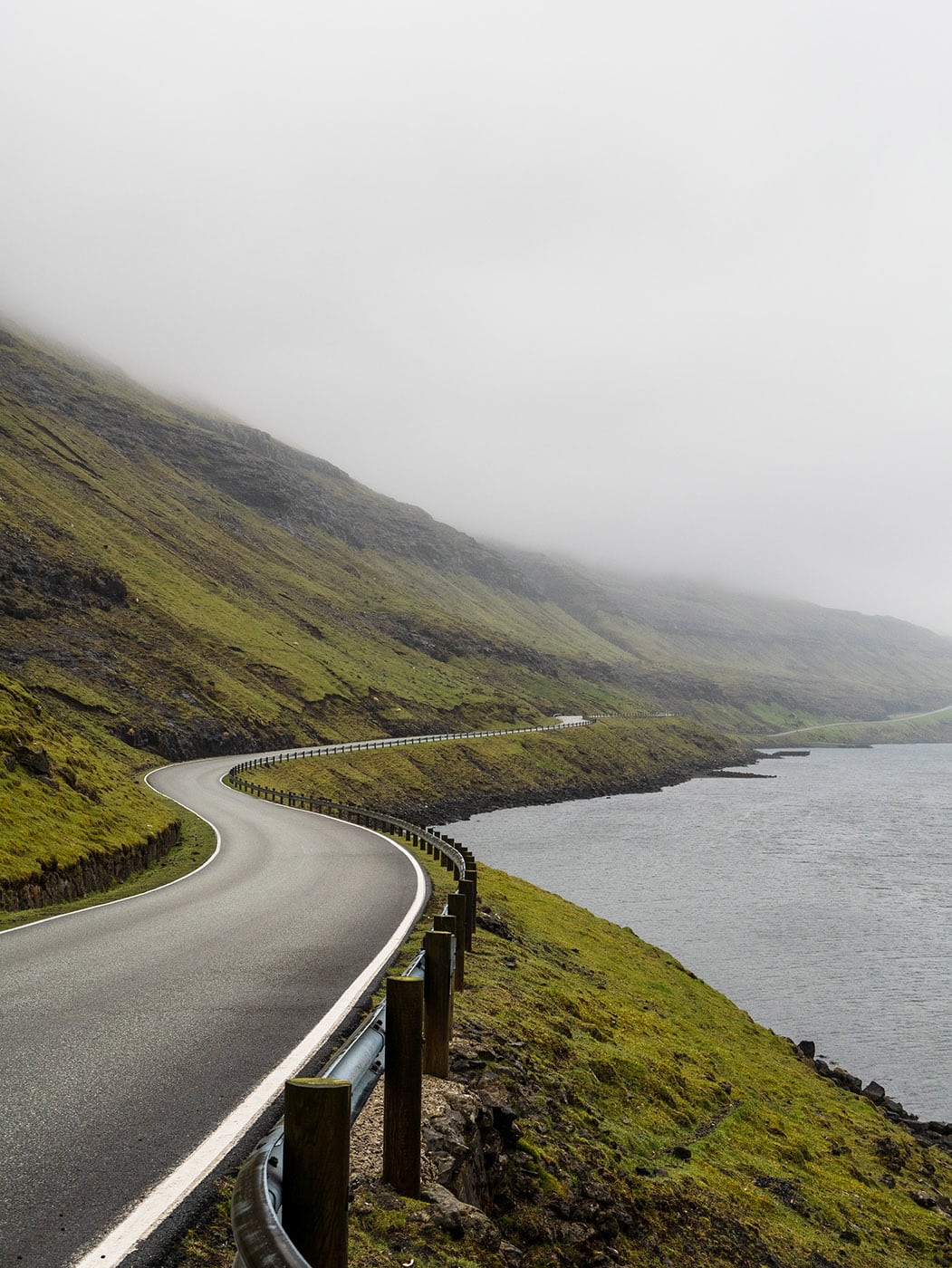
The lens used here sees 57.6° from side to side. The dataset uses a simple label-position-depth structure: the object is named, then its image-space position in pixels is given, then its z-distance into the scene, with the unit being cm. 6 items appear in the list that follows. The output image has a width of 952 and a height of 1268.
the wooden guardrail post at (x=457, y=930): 1111
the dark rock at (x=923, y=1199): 1647
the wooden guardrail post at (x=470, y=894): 1622
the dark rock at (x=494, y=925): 2088
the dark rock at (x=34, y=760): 2823
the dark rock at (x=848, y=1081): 2392
